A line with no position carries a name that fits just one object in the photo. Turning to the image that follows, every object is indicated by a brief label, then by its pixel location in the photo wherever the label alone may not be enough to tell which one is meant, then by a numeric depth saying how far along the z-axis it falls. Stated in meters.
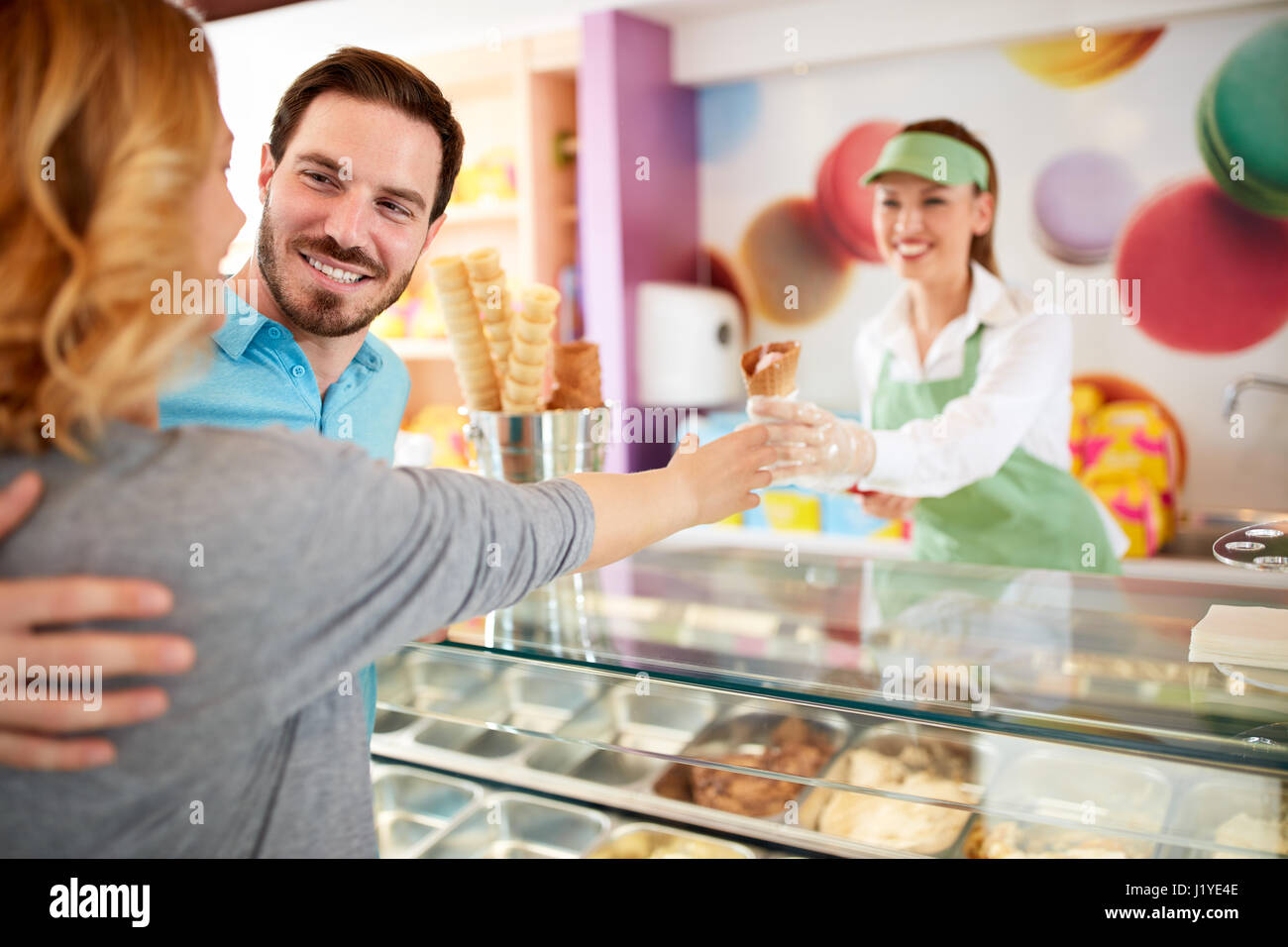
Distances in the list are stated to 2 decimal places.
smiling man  1.40
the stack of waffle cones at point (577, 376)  1.57
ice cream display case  1.02
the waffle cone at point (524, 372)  1.52
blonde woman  0.66
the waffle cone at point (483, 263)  1.51
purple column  3.65
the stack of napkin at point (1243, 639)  1.12
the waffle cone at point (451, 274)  1.52
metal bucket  1.53
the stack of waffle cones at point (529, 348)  1.46
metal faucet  2.95
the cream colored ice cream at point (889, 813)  1.39
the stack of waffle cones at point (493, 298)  1.51
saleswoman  2.01
